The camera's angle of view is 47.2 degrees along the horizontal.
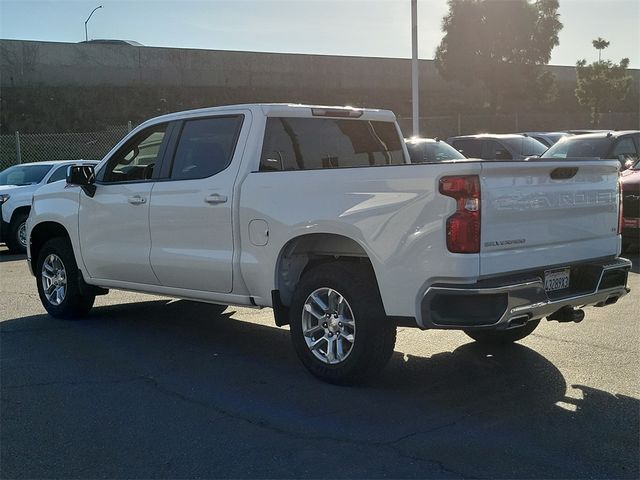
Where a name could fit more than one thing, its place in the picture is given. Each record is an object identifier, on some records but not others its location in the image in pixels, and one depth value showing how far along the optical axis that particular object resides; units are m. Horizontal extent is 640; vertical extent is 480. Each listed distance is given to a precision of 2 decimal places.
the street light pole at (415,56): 16.89
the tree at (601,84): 43.00
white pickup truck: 4.52
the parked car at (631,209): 10.11
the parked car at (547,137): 22.09
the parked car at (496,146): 17.56
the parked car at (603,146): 12.12
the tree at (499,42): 50.41
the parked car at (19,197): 13.23
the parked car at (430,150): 14.37
